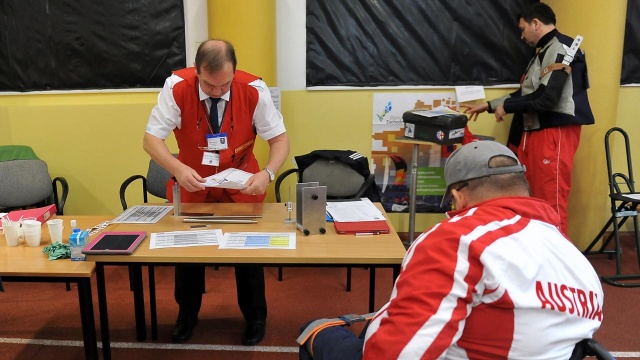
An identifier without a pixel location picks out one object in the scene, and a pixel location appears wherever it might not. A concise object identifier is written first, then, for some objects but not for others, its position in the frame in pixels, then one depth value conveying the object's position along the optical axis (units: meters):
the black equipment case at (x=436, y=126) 3.23
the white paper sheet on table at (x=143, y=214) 2.25
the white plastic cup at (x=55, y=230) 1.99
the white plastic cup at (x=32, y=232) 1.99
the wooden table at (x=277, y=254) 1.78
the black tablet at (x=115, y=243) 1.81
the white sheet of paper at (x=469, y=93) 3.79
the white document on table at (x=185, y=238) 1.92
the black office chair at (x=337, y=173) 3.37
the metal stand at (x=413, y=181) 3.41
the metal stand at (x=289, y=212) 2.22
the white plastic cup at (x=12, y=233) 1.98
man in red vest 2.24
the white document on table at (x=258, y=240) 1.90
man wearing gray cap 1.00
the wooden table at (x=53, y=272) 1.74
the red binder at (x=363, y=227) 2.05
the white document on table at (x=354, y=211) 2.20
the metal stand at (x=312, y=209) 2.04
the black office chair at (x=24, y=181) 3.33
